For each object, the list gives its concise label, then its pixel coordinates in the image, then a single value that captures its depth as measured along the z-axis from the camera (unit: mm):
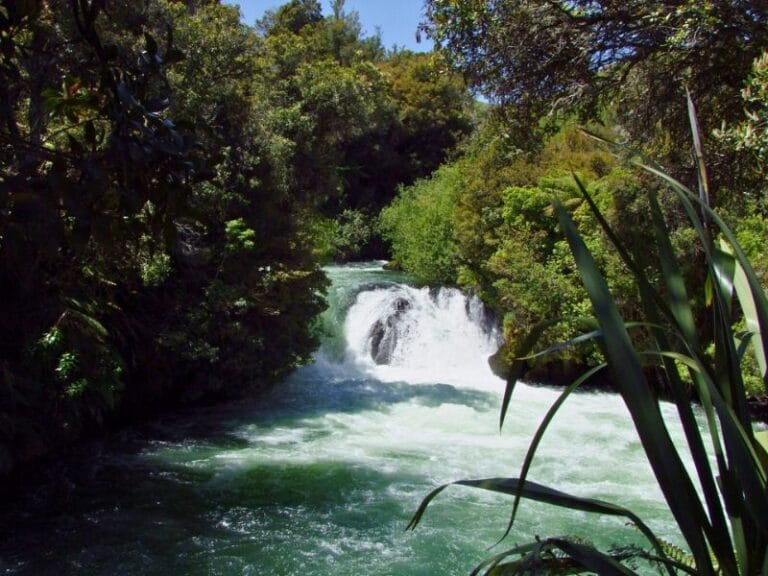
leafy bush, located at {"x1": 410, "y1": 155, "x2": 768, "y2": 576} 1419
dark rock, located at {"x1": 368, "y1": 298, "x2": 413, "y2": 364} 15461
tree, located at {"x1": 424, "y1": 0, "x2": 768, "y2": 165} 5449
